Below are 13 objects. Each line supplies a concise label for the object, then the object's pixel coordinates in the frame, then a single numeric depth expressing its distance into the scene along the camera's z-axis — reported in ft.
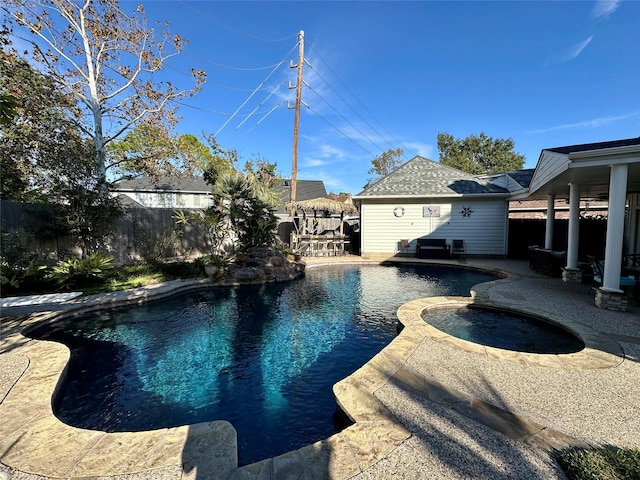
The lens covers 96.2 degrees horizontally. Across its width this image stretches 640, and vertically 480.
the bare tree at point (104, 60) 33.94
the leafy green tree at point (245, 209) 37.14
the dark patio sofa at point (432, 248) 45.34
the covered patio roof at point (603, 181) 18.39
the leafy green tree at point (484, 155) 115.44
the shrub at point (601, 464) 6.28
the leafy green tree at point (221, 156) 77.03
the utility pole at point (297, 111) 46.88
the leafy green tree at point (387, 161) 130.00
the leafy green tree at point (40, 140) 28.55
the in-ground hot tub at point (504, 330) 15.51
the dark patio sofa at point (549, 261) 31.14
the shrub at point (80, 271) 26.17
